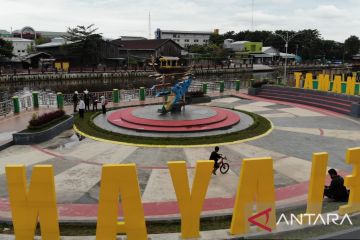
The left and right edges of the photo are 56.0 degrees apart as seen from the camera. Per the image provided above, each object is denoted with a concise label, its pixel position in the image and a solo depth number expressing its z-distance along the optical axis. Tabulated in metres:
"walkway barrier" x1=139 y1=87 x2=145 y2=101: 33.12
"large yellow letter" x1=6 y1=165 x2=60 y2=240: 7.83
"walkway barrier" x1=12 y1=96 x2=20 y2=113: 26.01
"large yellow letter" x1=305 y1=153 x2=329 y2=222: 8.70
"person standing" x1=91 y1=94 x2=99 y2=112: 27.47
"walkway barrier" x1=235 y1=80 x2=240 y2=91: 40.44
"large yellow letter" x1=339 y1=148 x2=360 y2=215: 9.01
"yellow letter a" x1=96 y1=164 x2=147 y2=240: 7.90
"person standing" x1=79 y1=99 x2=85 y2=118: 24.61
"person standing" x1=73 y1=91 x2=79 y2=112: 27.34
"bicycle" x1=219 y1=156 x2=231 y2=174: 14.04
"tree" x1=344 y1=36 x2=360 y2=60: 139.12
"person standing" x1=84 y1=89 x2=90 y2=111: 27.27
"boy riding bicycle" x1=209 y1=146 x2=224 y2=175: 13.46
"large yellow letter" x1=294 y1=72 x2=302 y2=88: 36.07
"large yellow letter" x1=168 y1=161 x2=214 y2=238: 8.21
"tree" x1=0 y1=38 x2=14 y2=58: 71.72
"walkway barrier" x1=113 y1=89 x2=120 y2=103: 31.62
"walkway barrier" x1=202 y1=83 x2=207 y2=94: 38.22
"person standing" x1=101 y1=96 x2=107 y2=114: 25.67
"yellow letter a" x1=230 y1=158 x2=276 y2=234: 8.21
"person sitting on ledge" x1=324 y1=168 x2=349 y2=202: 10.53
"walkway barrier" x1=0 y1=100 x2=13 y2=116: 25.53
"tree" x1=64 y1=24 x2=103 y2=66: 76.38
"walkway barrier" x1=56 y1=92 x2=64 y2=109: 28.95
